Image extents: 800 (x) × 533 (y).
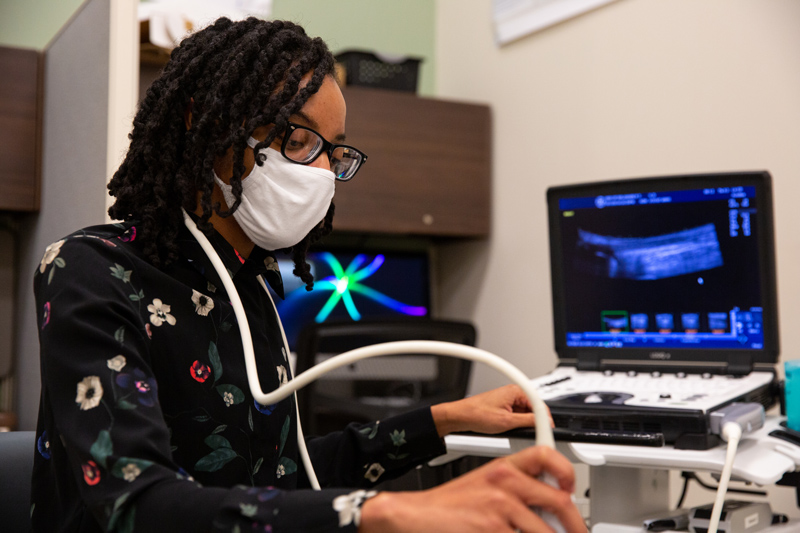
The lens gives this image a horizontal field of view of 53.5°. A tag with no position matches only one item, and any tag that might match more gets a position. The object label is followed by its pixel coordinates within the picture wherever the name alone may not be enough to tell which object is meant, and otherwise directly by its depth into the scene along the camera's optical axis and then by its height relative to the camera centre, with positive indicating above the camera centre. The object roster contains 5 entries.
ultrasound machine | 1.34 +0.04
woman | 0.58 -0.03
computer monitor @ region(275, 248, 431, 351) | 2.61 +0.09
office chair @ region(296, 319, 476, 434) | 1.96 -0.16
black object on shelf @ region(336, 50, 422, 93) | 2.53 +0.79
